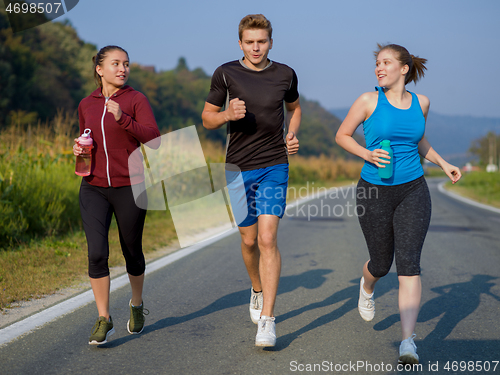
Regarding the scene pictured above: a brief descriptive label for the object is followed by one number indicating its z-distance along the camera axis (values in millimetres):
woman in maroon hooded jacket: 3697
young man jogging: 3855
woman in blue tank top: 3500
